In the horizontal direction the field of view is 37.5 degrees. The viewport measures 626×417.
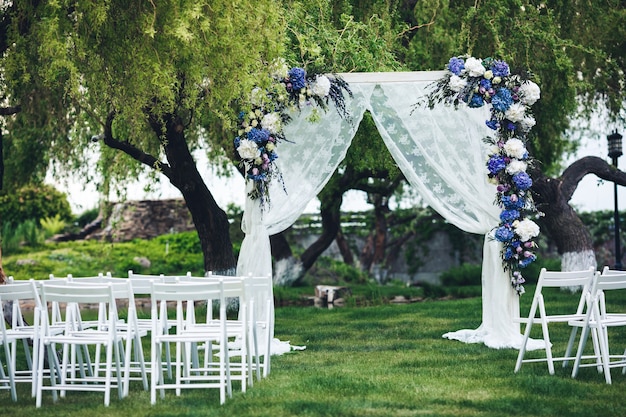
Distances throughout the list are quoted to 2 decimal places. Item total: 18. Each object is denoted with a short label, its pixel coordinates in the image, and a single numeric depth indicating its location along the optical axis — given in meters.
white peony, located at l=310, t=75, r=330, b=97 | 9.26
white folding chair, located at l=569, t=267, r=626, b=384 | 6.97
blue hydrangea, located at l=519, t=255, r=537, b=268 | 9.31
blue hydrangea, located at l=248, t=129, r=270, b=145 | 9.16
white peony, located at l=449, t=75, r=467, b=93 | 9.18
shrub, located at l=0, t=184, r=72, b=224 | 21.62
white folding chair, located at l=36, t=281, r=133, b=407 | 6.30
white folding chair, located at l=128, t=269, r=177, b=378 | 7.34
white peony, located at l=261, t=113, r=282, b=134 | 9.21
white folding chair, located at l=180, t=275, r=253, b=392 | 6.64
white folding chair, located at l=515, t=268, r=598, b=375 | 7.30
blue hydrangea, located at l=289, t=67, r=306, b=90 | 9.23
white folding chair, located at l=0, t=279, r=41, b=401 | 6.60
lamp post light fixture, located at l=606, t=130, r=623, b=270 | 15.08
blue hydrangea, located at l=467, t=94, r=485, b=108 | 9.32
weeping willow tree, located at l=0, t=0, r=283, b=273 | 7.68
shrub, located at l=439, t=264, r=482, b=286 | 18.58
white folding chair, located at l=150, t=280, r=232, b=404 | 6.33
